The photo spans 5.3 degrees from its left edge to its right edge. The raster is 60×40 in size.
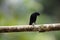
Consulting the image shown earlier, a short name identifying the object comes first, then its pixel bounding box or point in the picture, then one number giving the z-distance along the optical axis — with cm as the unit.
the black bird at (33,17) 646
